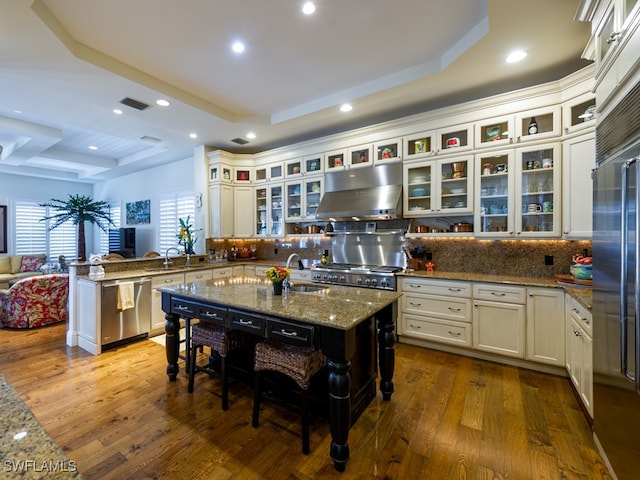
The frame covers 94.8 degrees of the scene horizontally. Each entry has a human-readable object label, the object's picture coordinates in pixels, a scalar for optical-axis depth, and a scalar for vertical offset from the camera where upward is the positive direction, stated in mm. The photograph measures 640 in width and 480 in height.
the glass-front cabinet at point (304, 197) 4867 +690
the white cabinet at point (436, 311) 3328 -874
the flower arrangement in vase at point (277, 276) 2455 -329
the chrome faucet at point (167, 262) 4675 -384
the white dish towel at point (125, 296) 3687 -731
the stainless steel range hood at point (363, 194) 3977 +628
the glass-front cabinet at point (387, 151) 4027 +1214
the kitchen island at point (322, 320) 1805 -601
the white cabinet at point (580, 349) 2126 -895
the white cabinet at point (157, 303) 4074 -904
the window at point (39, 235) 7594 +91
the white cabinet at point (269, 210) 5320 +510
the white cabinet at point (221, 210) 5395 +520
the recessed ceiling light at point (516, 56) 2740 +1723
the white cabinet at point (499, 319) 3027 -875
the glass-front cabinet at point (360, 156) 4285 +1210
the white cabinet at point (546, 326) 2834 -875
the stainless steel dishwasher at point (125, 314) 3602 -983
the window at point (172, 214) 6478 +533
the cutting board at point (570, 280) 2705 -415
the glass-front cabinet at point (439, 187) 3619 +650
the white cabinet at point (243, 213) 5609 +471
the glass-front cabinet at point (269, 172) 5269 +1207
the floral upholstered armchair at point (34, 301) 4277 -944
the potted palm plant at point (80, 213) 7026 +635
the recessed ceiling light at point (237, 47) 2824 +1858
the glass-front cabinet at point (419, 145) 3785 +1222
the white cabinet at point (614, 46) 1476 +1060
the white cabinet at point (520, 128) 3070 +1220
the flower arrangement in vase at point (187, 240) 4887 -38
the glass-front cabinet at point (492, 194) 3391 +508
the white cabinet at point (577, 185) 2760 +500
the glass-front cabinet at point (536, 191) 3100 +497
